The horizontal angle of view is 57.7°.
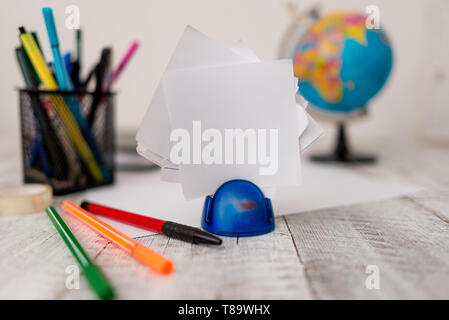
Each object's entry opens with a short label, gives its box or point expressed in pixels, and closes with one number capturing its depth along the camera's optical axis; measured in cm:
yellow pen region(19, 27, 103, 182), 54
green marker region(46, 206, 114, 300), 29
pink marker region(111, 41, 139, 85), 66
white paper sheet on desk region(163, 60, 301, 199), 40
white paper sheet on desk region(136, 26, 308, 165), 40
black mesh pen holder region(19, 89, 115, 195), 58
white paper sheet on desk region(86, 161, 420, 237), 51
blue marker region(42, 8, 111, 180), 52
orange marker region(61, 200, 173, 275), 33
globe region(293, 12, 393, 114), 81
